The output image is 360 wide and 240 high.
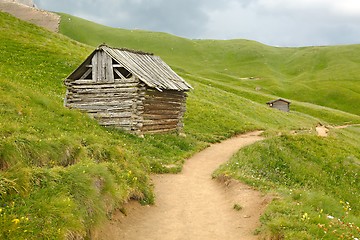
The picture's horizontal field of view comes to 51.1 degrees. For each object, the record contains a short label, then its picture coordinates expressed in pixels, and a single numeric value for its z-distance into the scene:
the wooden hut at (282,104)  65.75
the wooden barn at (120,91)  24.94
